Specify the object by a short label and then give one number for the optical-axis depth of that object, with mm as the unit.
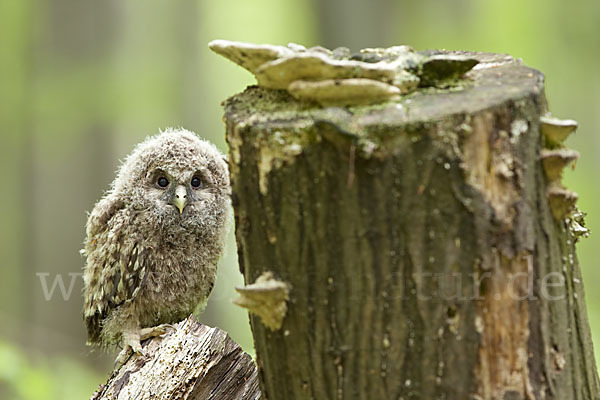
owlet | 5984
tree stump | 3104
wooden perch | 5012
